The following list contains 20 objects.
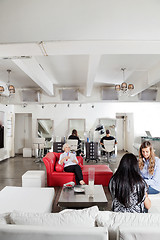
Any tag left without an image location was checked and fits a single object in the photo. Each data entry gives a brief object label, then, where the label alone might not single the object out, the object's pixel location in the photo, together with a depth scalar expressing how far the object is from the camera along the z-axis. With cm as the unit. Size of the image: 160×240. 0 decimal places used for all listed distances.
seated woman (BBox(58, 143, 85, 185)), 450
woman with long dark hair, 202
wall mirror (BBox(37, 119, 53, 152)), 973
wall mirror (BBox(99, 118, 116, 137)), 958
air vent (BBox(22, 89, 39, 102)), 701
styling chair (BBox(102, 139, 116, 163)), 770
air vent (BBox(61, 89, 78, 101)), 689
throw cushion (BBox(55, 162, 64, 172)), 488
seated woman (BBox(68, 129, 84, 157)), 779
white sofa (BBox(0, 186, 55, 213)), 267
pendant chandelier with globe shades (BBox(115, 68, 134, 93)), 501
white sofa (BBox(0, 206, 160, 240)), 145
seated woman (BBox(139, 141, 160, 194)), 302
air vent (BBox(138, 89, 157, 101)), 689
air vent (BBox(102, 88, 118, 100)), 678
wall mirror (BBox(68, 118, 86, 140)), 970
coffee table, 300
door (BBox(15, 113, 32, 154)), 1052
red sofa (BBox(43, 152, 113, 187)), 465
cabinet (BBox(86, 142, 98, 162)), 844
